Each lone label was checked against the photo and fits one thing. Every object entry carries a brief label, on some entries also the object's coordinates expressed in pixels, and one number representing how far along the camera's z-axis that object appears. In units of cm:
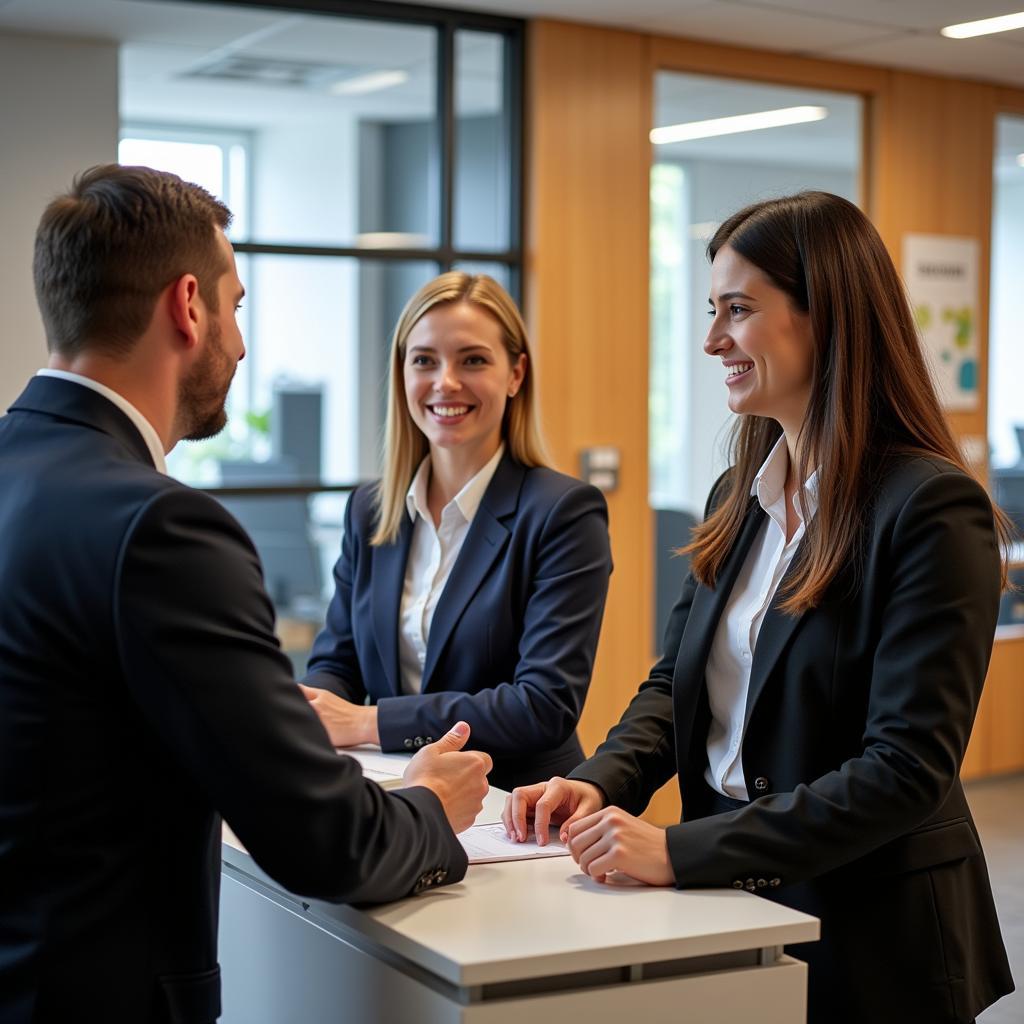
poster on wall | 632
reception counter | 157
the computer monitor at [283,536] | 542
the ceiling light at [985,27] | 525
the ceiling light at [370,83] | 581
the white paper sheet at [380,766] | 240
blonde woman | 268
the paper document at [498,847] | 195
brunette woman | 184
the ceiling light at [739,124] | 657
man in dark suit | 146
